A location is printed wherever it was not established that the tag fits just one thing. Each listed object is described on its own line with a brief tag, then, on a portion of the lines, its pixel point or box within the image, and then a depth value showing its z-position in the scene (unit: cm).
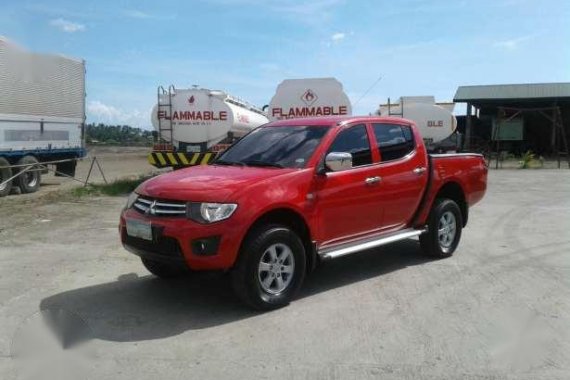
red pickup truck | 525
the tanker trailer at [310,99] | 1703
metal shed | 3494
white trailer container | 1537
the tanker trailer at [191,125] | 1631
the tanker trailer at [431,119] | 2564
